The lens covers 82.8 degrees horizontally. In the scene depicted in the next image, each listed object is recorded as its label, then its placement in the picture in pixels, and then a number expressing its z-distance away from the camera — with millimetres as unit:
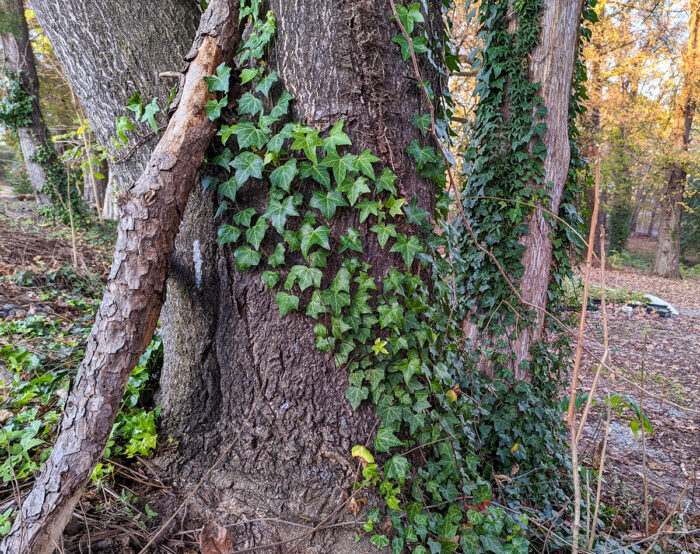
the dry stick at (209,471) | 1682
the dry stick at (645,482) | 1890
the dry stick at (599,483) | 1560
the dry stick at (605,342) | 1217
